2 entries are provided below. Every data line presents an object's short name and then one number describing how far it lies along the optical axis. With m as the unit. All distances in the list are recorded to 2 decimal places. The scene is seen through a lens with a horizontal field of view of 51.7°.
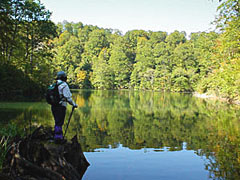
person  5.37
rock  3.97
